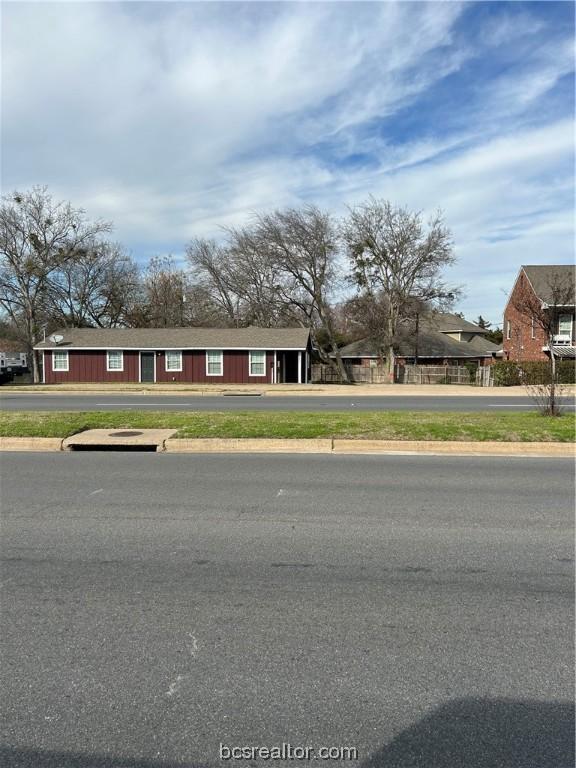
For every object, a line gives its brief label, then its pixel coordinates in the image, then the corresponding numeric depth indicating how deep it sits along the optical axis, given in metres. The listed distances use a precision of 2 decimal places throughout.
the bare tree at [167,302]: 55.59
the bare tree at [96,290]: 47.56
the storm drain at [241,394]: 25.20
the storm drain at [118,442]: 10.95
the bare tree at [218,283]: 51.09
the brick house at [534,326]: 38.00
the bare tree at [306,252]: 42.66
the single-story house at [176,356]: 35.91
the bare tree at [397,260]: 41.91
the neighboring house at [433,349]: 50.25
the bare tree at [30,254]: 41.53
